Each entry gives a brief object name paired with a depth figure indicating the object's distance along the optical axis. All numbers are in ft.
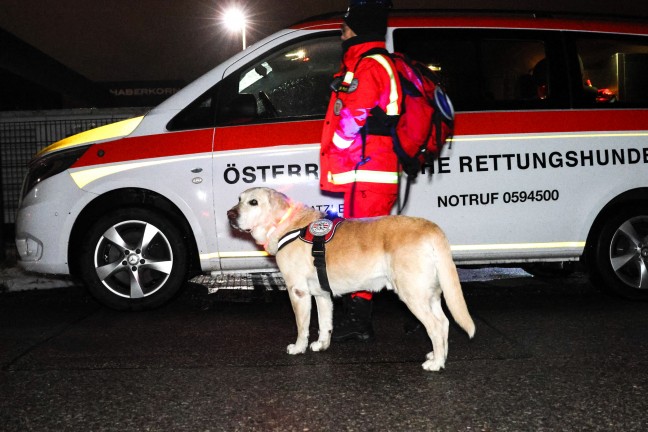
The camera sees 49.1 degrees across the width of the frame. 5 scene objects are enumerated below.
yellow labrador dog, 11.00
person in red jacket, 12.46
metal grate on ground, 20.58
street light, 56.80
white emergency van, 16.17
